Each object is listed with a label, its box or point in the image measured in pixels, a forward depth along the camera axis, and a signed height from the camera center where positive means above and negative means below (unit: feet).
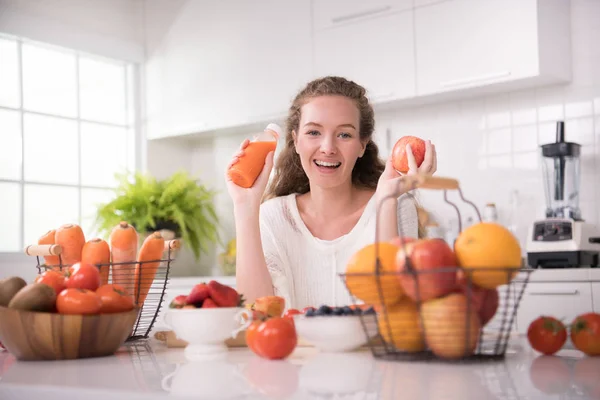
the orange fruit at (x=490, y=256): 3.24 -0.19
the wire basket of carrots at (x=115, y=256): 4.78 -0.22
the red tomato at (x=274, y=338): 3.82 -0.62
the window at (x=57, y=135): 13.60 +1.74
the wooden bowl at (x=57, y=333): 4.03 -0.61
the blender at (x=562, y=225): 9.99 -0.18
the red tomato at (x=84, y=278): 4.25 -0.32
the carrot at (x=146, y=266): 4.84 -0.29
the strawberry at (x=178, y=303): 4.16 -0.46
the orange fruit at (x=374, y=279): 3.37 -0.29
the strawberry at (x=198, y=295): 4.12 -0.41
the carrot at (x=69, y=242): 4.93 -0.13
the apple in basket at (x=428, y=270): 3.22 -0.24
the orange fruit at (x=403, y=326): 3.42 -0.52
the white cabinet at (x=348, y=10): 12.17 +3.48
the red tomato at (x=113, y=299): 4.21 -0.44
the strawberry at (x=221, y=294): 4.11 -0.41
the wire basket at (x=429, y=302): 3.23 -0.39
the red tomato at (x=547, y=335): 3.83 -0.64
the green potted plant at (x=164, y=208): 14.20 +0.25
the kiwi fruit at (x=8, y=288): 4.18 -0.36
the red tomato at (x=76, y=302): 4.03 -0.43
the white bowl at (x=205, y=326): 4.02 -0.58
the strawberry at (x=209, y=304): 4.09 -0.46
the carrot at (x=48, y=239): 5.07 -0.10
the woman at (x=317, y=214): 7.00 +0.04
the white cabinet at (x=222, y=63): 13.57 +3.05
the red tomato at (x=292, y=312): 4.34 -0.56
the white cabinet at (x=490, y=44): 10.66 +2.53
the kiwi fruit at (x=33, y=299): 4.04 -0.41
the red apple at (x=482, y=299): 3.27 -0.38
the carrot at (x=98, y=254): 4.77 -0.20
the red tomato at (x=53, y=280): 4.24 -0.32
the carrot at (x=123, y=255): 4.83 -0.21
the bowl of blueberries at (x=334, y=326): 3.89 -0.57
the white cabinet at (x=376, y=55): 12.00 +2.70
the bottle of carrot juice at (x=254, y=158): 5.80 +0.50
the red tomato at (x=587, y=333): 3.76 -0.62
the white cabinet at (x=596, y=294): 9.59 -1.08
